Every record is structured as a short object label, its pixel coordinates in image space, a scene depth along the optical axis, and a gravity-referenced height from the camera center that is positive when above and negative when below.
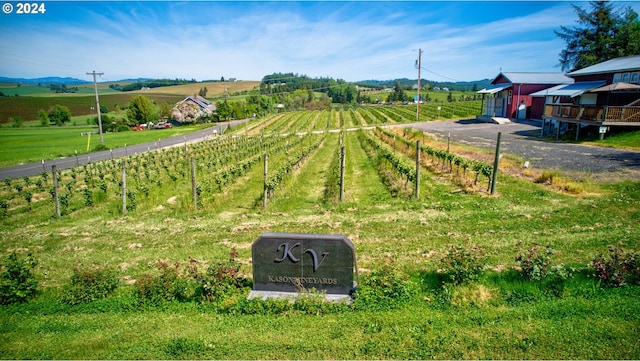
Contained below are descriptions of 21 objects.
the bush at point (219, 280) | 5.96 -2.92
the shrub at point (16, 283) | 6.24 -3.17
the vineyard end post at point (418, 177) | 12.47 -2.19
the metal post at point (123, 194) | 12.56 -3.01
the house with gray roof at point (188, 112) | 74.56 +0.05
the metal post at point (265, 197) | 12.41 -2.99
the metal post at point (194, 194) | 12.52 -2.96
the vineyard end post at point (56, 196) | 12.20 -3.04
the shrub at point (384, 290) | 5.62 -2.94
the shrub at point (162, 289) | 6.06 -3.14
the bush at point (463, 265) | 6.00 -2.60
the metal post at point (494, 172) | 12.16 -1.92
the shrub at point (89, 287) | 6.18 -3.21
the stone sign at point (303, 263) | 5.95 -2.58
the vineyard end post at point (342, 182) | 12.38 -2.41
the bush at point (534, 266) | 5.89 -2.53
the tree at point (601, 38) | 47.53 +11.80
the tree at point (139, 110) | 69.50 +0.21
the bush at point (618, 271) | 5.73 -2.52
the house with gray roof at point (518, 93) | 40.88 +2.98
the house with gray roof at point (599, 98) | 22.95 +1.86
